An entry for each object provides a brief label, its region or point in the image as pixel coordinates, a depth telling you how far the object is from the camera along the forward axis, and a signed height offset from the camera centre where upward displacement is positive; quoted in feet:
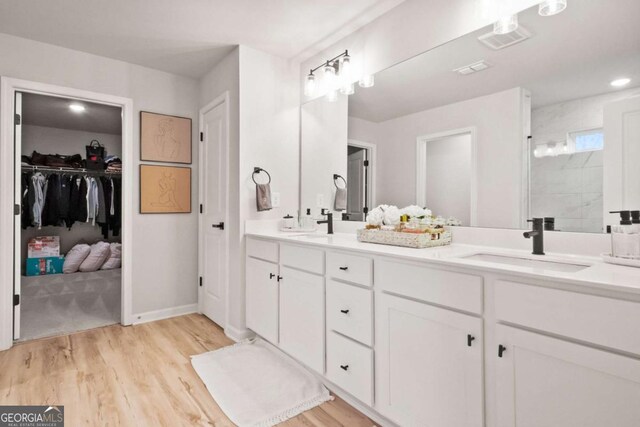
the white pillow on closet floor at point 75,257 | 16.78 -2.23
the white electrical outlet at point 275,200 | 9.50 +0.39
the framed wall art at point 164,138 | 10.37 +2.42
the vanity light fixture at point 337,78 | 7.97 +3.47
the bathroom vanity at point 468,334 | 3.17 -1.49
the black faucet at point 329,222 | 8.71 -0.22
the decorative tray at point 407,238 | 5.70 -0.45
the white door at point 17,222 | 8.63 -0.22
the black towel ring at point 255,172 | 9.11 +1.14
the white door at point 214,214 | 9.74 -0.02
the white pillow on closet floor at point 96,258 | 17.03 -2.27
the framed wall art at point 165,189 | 10.39 +0.79
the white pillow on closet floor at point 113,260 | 17.51 -2.44
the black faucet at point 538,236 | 4.94 -0.34
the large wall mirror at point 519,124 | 4.52 +1.52
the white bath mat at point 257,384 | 5.82 -3.40
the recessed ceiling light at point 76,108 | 14.10 +4.57
